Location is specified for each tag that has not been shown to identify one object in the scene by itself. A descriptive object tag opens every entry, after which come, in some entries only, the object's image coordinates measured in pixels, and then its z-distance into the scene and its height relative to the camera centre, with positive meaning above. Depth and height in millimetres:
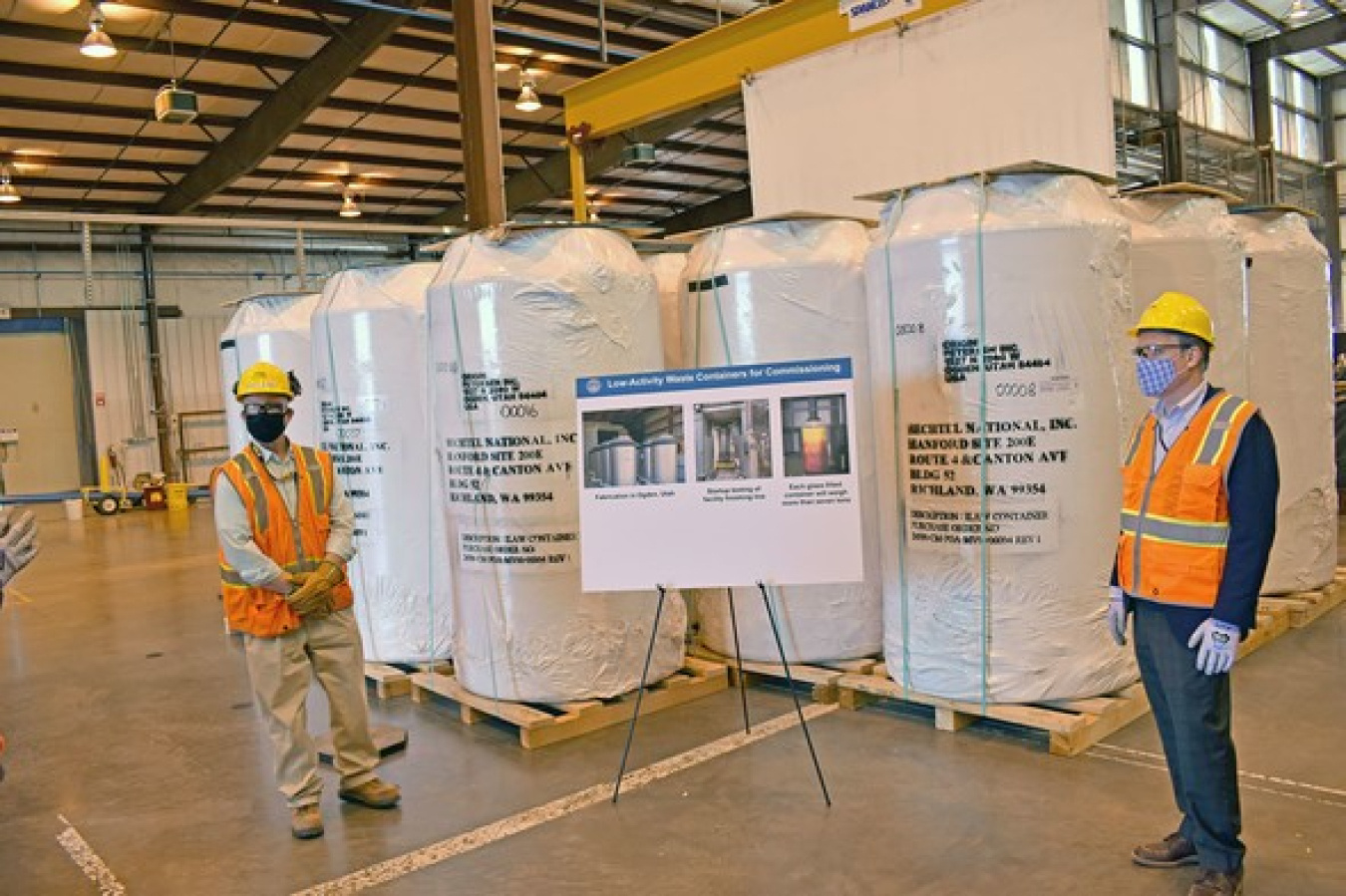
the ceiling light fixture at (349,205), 17650 +3833
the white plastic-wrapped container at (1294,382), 5512 -49
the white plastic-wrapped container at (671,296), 5070 +562
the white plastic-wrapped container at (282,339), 5984 +563
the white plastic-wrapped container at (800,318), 4480 +371
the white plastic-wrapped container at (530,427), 4277 -15
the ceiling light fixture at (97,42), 9805 +3774
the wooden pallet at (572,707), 4281 -1218
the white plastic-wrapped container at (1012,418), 3830 -100
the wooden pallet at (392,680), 5172 -1220
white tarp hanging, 6270 +1906
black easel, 3522 -1284
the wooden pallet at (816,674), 4531 -1183
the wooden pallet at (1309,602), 5328 -1193
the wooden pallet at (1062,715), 3787 -1211
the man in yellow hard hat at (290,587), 3520 -500
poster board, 3512 -233
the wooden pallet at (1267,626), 4938 -1219
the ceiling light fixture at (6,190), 14461 +3618
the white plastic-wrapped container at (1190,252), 4891 +590
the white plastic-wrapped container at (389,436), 5188 -26
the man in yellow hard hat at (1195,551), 2576 -435
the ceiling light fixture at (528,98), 12559 +3869
